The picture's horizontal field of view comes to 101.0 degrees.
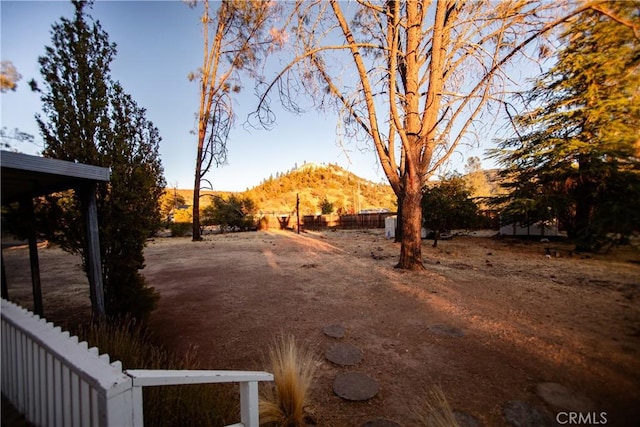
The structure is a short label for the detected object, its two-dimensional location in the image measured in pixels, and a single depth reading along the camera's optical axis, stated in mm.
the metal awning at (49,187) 2151
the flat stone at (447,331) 3188
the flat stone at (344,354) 2713
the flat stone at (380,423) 1882
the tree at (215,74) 10773
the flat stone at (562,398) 2000
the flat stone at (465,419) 1873
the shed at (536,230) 10958
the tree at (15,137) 9093
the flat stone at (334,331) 3271
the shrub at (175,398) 1734
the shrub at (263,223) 23141
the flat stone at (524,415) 1870
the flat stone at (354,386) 2201
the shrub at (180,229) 17688
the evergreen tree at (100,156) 3199
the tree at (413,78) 5344
